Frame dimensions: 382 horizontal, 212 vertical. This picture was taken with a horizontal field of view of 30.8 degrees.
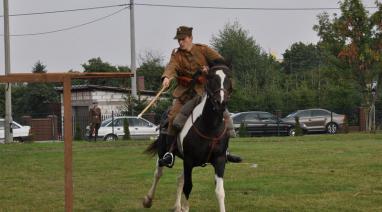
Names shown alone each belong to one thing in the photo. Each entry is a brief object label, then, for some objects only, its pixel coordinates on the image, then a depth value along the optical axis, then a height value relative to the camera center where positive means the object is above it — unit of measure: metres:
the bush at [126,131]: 35.67 -1.93
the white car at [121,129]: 39.47 -2.06
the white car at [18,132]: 40.91 -2.20
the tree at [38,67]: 84.19 +3.39
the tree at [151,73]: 79.74 +2.40
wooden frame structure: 8.80 +0.14
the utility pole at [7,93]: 34.66 +0.10
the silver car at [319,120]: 44.66 -1.85
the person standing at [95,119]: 34.62 -1.26
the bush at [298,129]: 38.12 -2.07
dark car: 42.72 -1.99
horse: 9.30 -0.57
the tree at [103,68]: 80.75 +3.19
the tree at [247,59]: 68.21 +3.92
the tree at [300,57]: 103.31 +5.25
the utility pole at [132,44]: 52.75 +3.89
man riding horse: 10.45 +0.32
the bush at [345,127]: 42.13 -2.22
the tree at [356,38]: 38.19 +2.93
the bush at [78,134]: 39.78 -2.30
